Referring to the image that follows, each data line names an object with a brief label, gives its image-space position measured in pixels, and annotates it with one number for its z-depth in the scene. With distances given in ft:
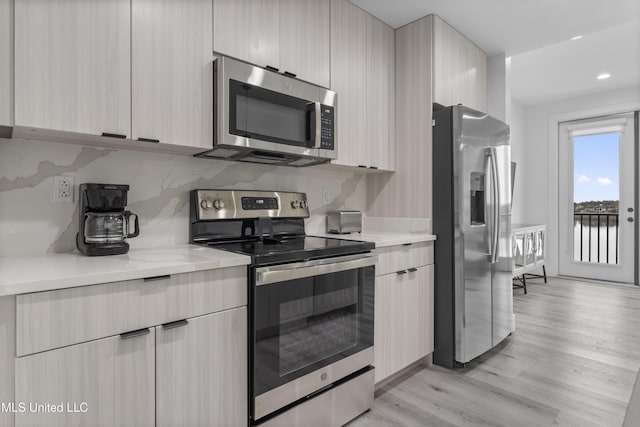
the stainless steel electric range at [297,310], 5.06
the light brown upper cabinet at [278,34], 5.90
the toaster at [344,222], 8.47
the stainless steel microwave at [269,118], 5.72
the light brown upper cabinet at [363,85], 7.77
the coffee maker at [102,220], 5.01
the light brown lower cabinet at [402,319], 7.22
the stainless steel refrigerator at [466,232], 8.17
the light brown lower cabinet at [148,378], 3.55
